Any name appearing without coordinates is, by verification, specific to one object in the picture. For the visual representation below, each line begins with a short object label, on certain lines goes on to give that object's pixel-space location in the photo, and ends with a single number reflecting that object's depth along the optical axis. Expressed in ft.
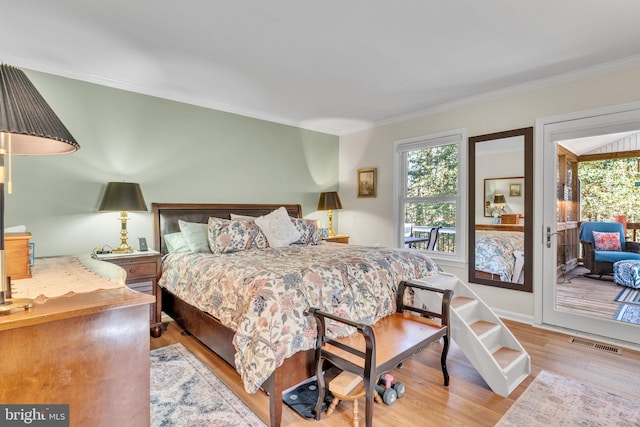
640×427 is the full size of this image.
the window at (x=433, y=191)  13.46
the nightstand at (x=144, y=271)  9.57
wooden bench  5.64
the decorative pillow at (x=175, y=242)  11.16
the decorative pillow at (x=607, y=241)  10.36
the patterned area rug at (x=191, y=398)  6.30
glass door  10.69
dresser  2.88
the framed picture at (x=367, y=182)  16.55
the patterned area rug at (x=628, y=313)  9.75
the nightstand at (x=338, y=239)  15.76
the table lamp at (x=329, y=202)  16.40
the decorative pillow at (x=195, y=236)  10.92
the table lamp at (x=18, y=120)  2.82
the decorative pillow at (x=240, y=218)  12.71
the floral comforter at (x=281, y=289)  6.10
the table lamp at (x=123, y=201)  10.07
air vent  9.43
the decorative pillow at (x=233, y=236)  10.65
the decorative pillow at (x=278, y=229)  11.73
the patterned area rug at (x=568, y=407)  6.31
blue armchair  10.17
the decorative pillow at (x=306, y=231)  12.60
